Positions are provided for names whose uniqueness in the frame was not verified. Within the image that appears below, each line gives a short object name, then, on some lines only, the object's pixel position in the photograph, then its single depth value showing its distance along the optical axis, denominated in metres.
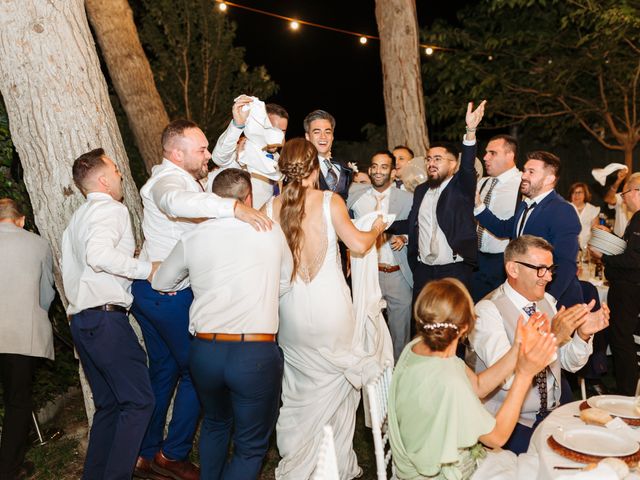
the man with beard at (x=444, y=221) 3.88
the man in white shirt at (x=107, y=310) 2.79
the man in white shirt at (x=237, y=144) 3.45
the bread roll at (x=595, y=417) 2.14
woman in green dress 2.05
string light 9.05
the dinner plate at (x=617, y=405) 2.22
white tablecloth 1.79
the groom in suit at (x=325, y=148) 3.86
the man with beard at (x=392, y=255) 4.49
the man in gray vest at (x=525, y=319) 2.67
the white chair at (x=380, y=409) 2.21
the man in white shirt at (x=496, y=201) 4.20
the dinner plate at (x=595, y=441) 1.91
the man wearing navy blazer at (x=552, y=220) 3.51
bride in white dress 2.92
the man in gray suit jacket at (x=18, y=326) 3.16
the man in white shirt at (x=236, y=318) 2.49
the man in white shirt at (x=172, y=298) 2.64
